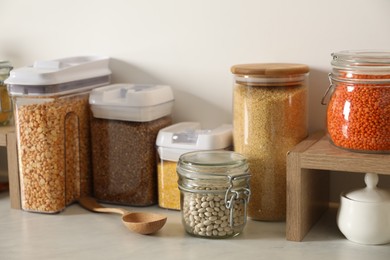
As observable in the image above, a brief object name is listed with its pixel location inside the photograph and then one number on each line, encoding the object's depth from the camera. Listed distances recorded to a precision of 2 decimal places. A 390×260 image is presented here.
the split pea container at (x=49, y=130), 1.48
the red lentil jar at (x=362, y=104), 1.33
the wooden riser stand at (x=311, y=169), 1.32
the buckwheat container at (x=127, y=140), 1.51
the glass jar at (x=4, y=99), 1.64
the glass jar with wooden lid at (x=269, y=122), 1.42
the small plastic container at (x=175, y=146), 1.48
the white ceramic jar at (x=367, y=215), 1.35
